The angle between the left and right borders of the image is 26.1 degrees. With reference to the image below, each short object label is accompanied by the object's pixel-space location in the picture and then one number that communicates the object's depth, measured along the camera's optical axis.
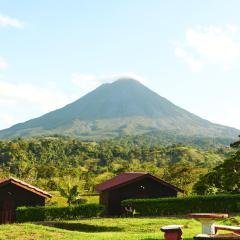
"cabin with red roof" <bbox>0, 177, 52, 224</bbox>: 41.41
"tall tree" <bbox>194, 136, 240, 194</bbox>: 36.03
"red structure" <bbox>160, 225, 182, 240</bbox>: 15.02
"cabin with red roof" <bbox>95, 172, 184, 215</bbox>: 47.00
